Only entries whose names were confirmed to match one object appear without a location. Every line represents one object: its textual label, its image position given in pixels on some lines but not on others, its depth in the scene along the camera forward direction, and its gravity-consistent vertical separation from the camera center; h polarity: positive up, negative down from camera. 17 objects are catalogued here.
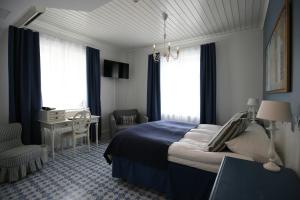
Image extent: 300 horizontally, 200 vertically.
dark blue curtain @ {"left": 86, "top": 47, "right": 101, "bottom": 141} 4.18 +0.41
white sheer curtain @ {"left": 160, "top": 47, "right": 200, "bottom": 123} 4.16 +0.24
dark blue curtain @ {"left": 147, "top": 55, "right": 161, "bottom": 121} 4.68 +0.17
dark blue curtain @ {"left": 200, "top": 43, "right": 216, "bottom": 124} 3.86 +0.30
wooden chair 3.42 -0.61
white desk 3.10 -0.55
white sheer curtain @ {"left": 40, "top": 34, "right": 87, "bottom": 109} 3.46 +0.52
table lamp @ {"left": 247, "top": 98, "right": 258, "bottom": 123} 2.87 -0.15
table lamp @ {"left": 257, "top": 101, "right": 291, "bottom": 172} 1.04 -0.11
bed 1.76 -0.76
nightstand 0.86 -0.51
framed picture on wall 1.42 +0.41
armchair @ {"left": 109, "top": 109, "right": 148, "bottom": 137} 4.31 -0.64
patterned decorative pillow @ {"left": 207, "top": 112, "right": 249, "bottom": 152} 1.82 -0.42
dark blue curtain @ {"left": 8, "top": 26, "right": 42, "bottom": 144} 2.94 +0.29
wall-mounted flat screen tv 4.65 +0.78
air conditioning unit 2.14 +1.13
